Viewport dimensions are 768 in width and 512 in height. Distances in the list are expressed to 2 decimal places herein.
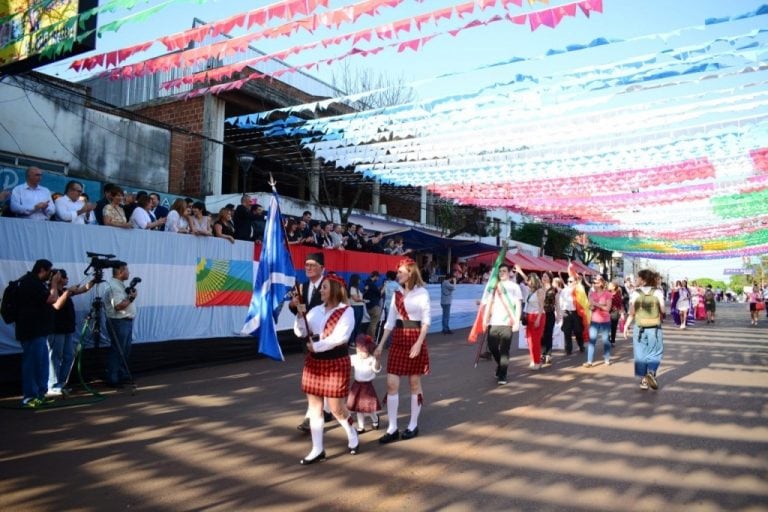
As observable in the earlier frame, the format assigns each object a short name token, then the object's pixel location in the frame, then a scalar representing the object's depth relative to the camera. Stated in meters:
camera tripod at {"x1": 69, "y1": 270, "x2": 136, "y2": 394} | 7.50
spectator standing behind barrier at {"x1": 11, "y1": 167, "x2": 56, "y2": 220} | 7.97
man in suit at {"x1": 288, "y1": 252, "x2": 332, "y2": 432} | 5.05
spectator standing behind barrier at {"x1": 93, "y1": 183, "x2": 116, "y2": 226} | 8.97
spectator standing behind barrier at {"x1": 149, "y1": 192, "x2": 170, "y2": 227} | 9.95
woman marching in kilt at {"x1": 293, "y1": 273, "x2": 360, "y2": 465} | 4.95
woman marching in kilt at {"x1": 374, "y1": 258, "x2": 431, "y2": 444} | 5.72
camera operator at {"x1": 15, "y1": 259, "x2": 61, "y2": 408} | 6.66
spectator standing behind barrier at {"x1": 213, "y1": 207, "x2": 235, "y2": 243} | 10.89
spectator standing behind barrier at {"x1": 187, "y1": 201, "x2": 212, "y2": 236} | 10.27
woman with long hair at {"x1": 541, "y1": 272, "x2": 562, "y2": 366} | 11.70
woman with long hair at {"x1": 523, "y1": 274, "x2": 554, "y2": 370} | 10.75
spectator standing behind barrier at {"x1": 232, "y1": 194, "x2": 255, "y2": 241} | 11.85
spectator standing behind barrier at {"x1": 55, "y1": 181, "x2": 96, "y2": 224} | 8.54
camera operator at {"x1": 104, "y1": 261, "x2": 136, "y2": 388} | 7.82
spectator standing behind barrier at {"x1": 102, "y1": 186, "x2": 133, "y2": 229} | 8.88
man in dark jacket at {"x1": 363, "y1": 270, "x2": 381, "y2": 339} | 13.87
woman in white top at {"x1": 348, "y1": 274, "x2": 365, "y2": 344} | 12.00
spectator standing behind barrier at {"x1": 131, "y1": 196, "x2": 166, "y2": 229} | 9.50
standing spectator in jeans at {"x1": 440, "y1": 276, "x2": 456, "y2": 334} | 17.73
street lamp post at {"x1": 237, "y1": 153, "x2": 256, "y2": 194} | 14.59
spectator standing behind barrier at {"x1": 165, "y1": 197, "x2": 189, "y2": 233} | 10.13
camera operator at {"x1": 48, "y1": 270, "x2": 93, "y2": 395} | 7.24
